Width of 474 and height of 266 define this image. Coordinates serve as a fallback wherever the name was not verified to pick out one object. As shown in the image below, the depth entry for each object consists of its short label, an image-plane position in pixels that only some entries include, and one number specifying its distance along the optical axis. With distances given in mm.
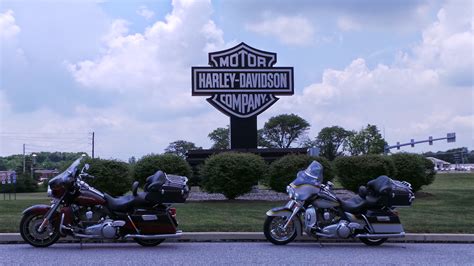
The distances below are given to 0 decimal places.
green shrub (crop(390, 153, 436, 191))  23250
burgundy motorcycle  10461
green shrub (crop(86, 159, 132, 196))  20266
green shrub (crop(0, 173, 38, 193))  43709
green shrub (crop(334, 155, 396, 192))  21984
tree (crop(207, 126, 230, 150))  91500
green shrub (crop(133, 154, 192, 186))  21109
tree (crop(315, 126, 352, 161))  90869
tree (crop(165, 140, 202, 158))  78000
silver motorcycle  11133
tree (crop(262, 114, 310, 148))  88562
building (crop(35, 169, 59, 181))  62738
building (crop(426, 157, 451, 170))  111662
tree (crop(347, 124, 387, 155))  77875
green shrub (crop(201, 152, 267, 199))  21359
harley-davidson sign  28203
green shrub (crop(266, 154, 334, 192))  21406
